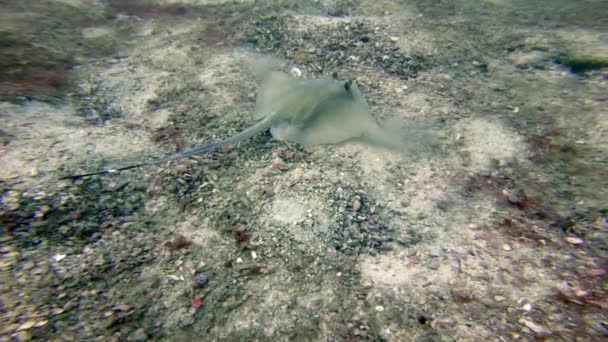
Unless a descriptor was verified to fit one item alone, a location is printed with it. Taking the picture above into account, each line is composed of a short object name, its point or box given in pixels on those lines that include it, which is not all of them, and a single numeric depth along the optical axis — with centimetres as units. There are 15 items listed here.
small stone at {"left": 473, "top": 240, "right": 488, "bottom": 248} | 328
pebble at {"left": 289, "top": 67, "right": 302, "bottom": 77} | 562
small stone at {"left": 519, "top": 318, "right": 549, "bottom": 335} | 254
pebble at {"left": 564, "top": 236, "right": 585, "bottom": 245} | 329
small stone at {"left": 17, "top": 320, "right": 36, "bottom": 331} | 223
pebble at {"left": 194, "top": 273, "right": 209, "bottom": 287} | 286
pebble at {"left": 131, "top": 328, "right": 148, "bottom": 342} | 245
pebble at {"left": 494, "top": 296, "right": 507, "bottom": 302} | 281
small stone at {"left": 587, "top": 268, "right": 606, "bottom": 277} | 295
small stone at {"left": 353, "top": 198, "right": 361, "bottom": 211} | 362
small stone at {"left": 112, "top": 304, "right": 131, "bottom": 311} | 258
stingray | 427
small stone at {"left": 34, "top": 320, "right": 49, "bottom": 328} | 228
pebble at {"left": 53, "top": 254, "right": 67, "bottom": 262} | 274
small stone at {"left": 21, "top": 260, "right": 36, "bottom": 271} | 260
